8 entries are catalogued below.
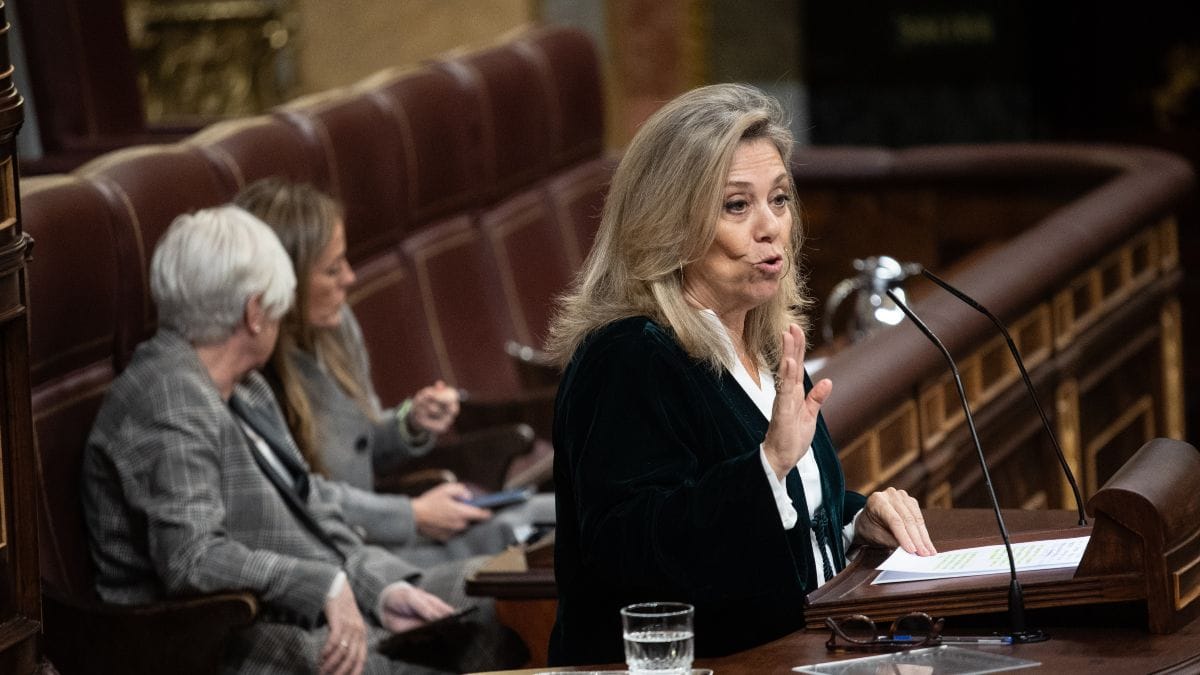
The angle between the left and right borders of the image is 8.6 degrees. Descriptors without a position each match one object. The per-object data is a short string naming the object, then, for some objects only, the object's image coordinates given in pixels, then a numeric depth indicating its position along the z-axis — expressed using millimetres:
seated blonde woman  9727
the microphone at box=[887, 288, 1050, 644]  8093
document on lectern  8223
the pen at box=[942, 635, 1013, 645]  8083
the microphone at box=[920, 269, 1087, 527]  8309
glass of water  7986
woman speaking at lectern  8129
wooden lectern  8084
